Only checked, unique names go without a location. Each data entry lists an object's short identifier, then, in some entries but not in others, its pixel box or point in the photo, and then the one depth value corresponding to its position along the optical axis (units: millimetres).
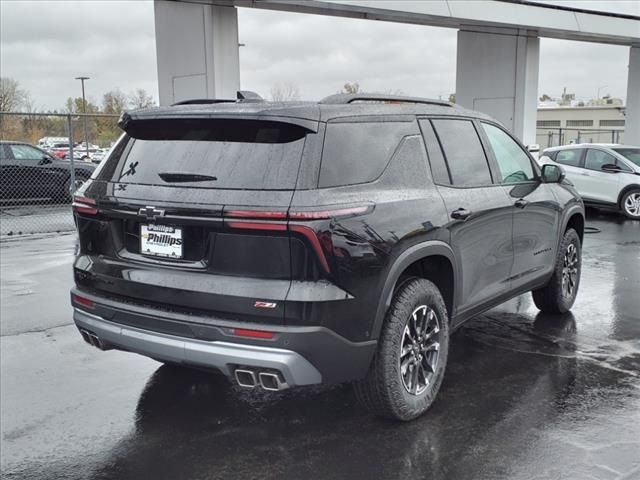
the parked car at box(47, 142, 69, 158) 24242
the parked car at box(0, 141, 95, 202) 15352
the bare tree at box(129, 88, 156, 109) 57659
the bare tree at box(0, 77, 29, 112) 28434
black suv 3250
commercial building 71875
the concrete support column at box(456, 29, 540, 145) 18609
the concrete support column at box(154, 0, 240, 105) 12766
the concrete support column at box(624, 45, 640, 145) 21906
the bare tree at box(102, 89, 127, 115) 59094
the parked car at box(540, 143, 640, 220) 13648
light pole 61175
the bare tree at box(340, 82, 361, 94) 58794
